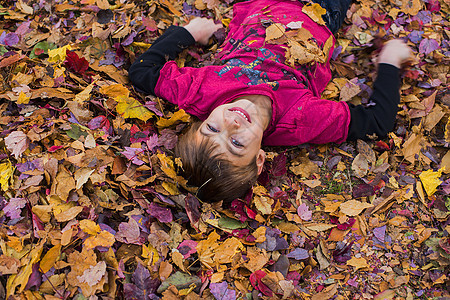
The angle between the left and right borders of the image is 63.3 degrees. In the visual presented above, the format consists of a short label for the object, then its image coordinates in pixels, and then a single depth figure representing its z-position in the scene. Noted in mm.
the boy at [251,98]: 2465
